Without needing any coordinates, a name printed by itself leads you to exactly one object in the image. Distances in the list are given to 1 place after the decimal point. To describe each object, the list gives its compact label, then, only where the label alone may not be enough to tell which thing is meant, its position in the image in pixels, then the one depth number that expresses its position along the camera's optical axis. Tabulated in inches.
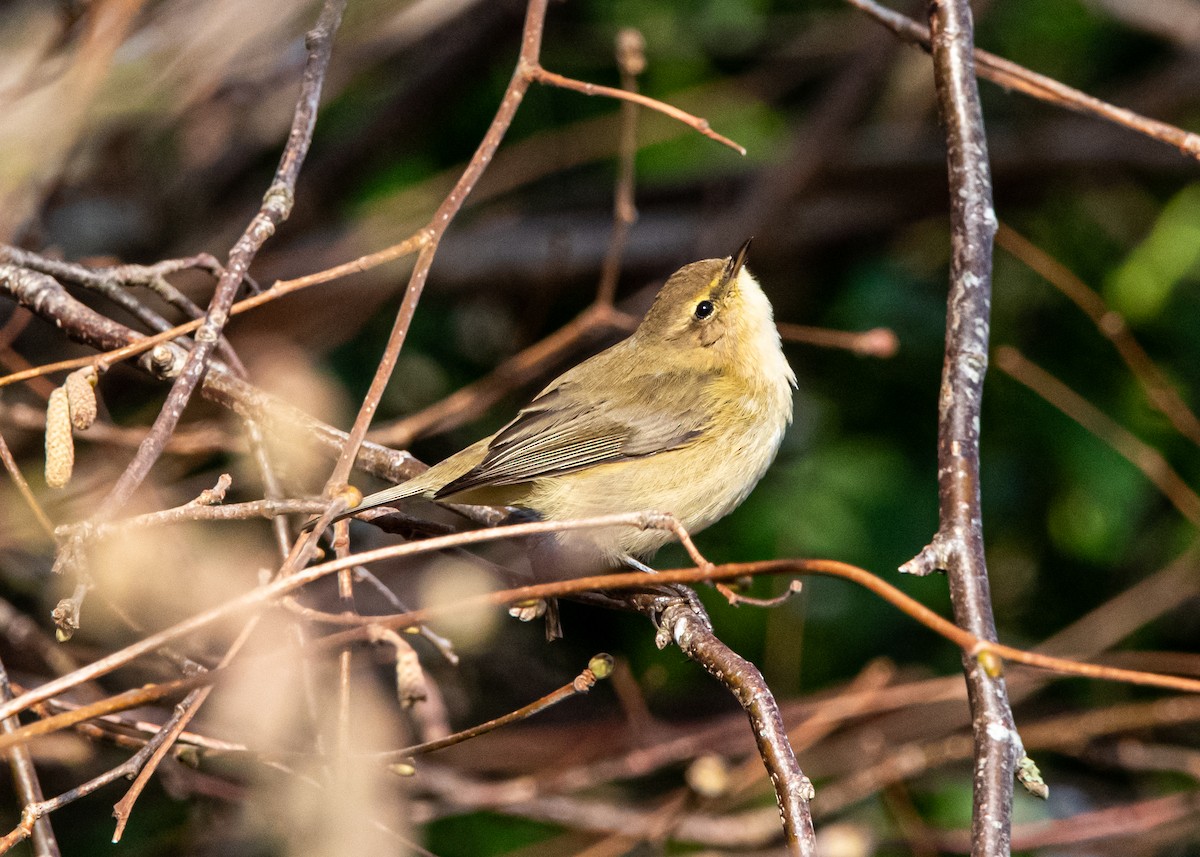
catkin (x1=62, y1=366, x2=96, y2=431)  174.7
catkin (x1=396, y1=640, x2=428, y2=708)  141.0
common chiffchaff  294.8
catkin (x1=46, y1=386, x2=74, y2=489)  172.2
